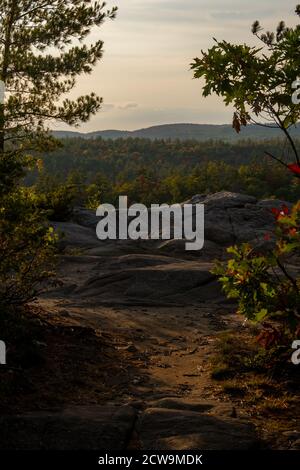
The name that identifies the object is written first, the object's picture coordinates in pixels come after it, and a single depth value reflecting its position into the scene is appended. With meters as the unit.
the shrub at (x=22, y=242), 7.95
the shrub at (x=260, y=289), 7.07
